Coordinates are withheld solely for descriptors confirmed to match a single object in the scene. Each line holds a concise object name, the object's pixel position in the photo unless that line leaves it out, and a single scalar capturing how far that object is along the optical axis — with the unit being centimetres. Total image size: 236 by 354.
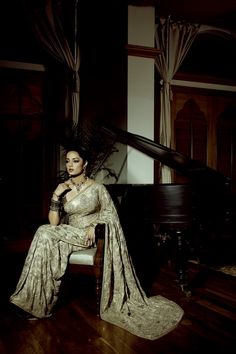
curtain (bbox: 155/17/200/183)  516
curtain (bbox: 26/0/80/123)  454
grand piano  305
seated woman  252
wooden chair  262
